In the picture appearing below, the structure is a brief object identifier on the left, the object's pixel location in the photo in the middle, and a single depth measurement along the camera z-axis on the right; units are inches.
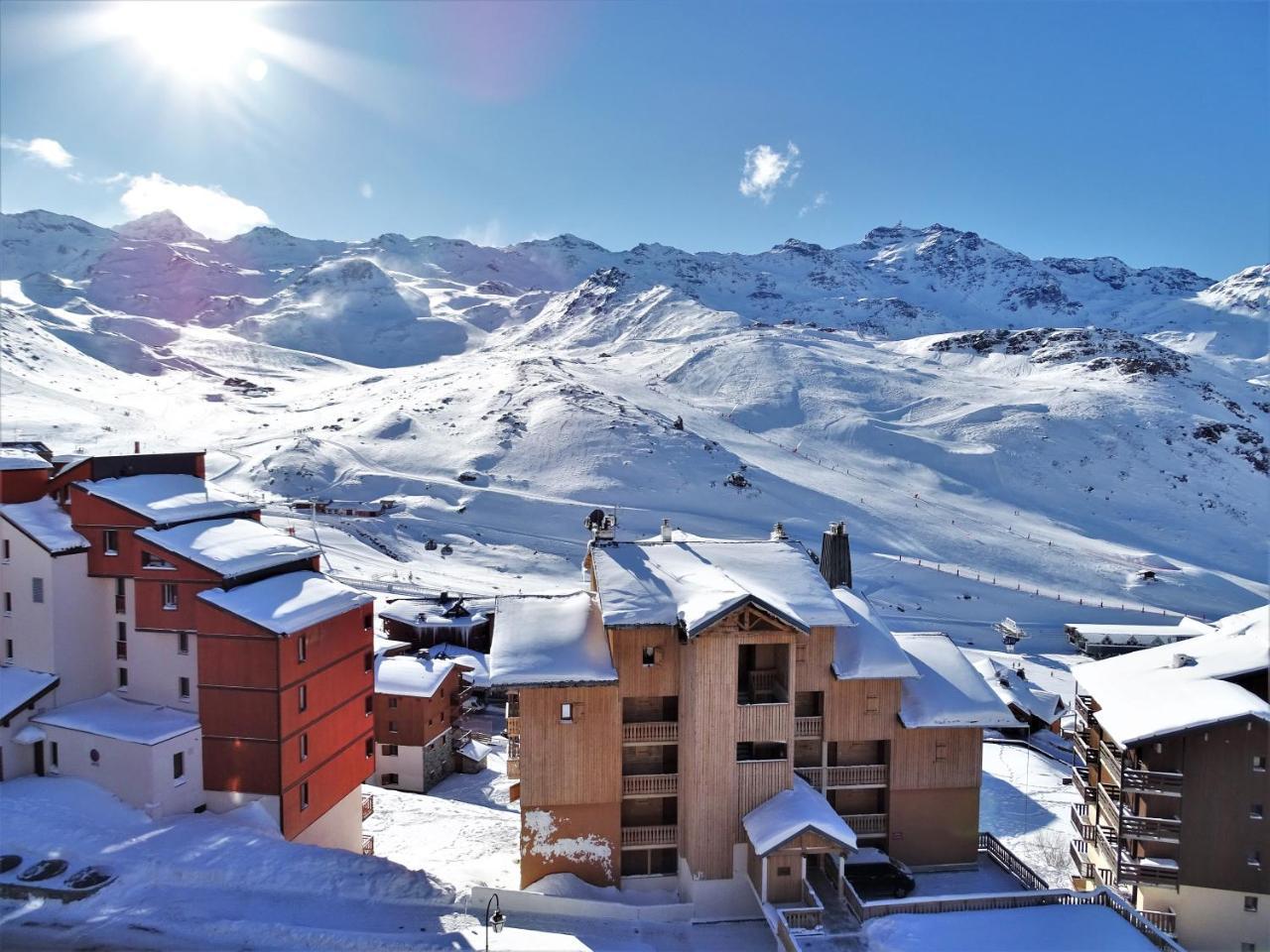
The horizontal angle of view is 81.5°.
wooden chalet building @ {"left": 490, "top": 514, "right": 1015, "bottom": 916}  796.0
